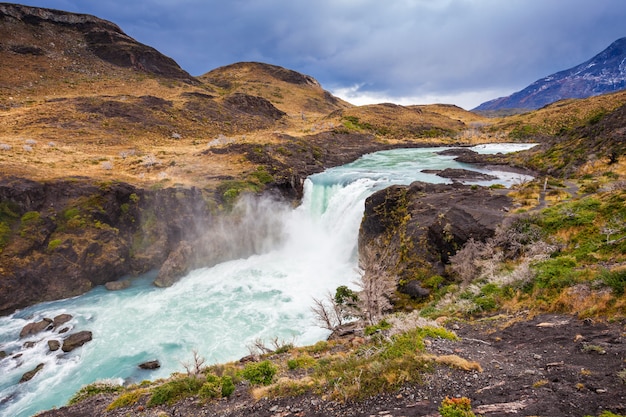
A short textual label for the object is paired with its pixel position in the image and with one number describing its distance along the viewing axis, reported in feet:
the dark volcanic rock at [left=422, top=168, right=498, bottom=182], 119.65
